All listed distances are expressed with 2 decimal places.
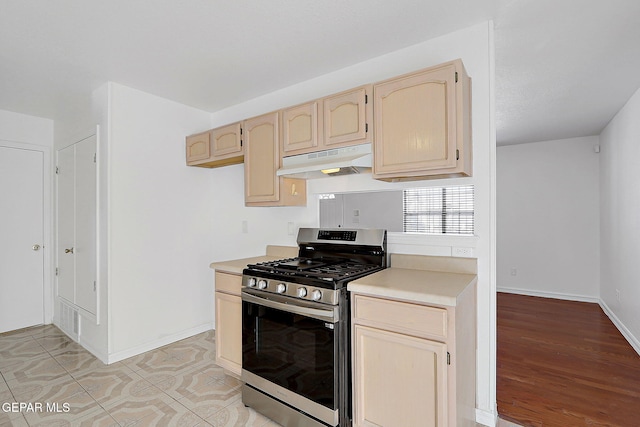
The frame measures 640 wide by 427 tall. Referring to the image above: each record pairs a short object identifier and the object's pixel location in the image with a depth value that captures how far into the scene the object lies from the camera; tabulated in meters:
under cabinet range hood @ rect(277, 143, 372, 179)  2.16
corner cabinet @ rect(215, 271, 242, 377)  2.47
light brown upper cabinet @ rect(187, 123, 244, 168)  2.98
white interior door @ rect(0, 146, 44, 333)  3.67
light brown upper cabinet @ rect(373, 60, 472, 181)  1.84
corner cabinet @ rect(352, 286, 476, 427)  1.53
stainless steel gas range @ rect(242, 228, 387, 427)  1.85
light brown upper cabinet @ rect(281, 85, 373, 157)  2.18
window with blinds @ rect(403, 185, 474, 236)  2.15
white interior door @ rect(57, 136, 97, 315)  3.13
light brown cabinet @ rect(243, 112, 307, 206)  2.66
